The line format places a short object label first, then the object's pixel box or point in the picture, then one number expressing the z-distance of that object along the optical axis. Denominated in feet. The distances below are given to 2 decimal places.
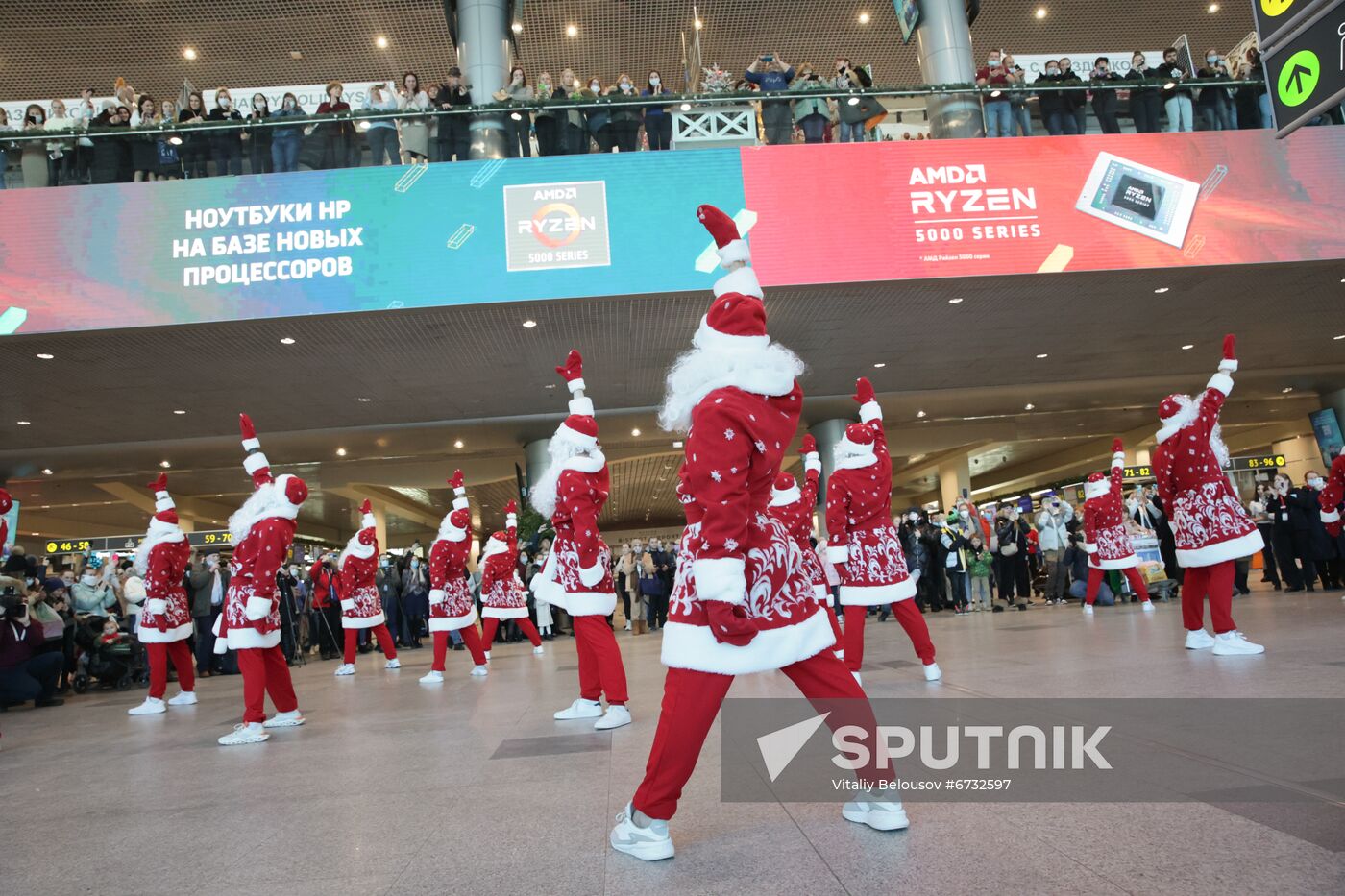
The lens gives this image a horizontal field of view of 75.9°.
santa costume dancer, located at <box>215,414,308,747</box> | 18.02
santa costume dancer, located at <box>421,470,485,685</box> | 29.12
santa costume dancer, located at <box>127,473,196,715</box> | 25.07
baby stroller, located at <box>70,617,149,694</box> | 34.37
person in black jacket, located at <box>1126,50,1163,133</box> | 38.09
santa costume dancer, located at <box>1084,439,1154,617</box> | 35.06
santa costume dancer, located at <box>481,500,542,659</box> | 32.71
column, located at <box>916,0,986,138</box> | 44.37
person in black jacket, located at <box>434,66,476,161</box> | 36.32
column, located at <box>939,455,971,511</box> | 91.81
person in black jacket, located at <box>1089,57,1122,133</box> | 38.01
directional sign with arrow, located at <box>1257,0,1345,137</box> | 13.38
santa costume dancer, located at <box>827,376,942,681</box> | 18.92
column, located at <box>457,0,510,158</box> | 42.34
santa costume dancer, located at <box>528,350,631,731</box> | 17.29
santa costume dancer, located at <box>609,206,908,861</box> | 7.97
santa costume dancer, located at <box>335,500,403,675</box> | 32.99
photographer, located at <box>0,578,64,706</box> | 26.76
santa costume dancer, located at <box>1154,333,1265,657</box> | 18.79
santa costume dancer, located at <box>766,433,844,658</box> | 21.39
